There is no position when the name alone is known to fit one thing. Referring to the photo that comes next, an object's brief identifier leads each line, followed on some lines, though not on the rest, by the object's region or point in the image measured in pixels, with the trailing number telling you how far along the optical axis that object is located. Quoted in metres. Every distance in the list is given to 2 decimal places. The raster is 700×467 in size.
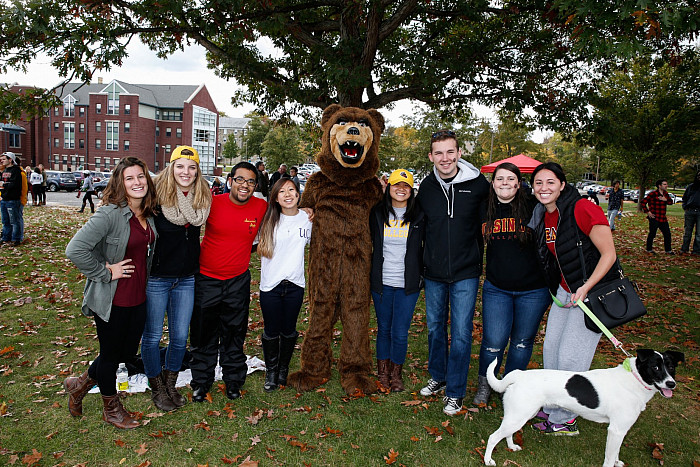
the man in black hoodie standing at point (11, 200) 9.97
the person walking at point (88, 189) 17.39
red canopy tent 15.89
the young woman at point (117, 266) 3.17
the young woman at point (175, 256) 3.54
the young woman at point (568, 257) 3.14
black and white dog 2.97
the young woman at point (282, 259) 3.96
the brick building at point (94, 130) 54.66
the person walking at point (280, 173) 13.26
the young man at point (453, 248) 3.77
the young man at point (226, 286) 3.83
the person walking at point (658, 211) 11.55
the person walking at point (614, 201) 14.95
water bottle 3.87
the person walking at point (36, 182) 18.47
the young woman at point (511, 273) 3.56
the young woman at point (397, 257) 3.94
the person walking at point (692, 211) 10.85
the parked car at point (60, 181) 30.22
